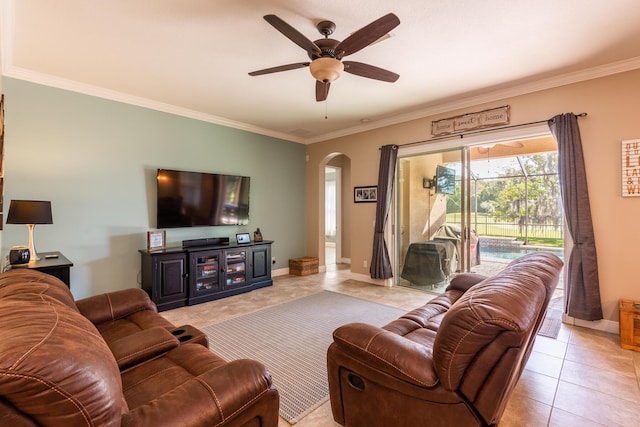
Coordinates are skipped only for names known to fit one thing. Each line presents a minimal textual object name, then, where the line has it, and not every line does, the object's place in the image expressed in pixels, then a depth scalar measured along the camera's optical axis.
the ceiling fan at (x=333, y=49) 2.06
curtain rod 3.56
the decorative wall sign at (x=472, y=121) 3.85
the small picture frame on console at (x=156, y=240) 3.98
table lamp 2.85
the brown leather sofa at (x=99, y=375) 0.69
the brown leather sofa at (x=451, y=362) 1.17
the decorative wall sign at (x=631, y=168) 3.02
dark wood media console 3.82
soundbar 4.38
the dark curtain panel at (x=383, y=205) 4.96
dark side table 2.60
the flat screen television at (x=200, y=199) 4.21
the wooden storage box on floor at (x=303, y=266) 5.80
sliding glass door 4.41
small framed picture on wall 5.24
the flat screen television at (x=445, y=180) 4.53
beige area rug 2.18
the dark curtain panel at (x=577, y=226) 3.18
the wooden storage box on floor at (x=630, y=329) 2.74
